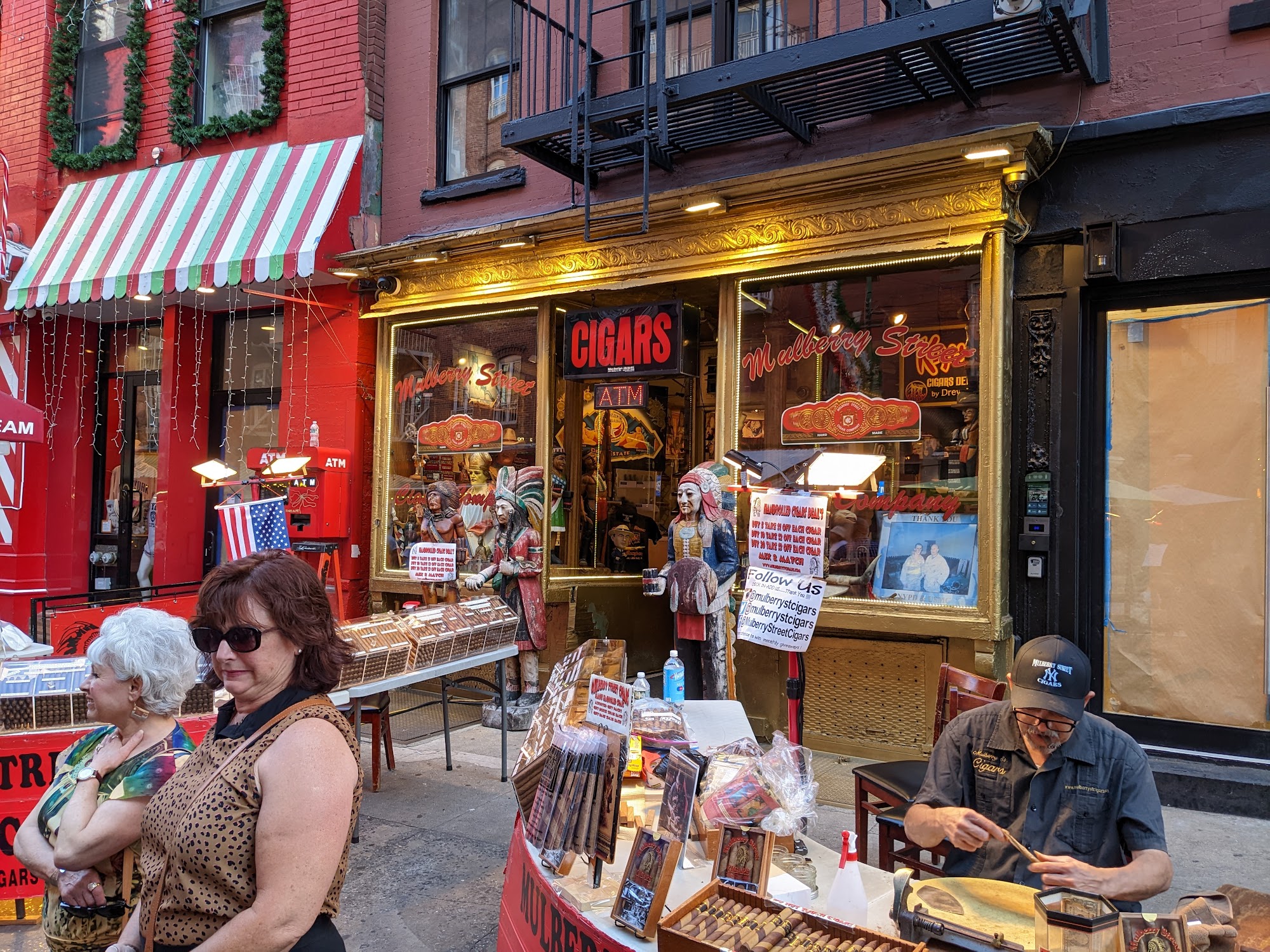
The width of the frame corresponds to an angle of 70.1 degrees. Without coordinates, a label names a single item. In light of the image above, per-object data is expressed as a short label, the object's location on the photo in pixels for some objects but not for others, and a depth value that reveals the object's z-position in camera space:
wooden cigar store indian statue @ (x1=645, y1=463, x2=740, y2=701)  6.90
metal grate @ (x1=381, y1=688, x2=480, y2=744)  7.80
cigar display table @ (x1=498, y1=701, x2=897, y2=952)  2.50
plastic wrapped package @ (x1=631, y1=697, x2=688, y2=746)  3.82
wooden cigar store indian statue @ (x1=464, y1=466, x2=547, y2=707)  8.04
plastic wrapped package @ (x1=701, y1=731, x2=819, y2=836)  2.99
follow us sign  5.32
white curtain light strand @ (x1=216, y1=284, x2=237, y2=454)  11.09
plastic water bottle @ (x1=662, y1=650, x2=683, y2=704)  4.43
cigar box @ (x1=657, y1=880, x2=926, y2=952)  2.11
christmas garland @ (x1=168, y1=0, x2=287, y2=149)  9.95
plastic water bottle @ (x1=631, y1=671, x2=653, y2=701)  4.41
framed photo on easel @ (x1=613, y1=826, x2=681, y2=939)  2.41
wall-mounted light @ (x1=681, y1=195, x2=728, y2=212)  7.09
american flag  7.79
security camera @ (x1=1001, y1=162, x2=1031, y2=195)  6.02
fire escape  5.66
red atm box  9.18
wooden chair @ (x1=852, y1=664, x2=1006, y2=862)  4.21
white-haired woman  2.55
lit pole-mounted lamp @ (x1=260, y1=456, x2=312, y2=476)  8.76
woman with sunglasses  2.07
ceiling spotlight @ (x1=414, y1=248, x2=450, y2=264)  8.76
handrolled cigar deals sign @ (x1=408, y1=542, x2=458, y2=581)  8.49
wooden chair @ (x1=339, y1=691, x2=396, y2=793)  6.00
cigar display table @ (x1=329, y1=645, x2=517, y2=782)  5.26
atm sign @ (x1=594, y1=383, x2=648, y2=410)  8.46
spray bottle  2.44
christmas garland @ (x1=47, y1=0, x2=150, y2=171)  10.92
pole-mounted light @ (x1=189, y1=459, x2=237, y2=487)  8.55
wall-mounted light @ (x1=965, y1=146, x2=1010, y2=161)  5.88
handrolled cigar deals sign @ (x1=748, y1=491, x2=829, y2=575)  5.50
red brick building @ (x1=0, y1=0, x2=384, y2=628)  9.46
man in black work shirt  2.86
